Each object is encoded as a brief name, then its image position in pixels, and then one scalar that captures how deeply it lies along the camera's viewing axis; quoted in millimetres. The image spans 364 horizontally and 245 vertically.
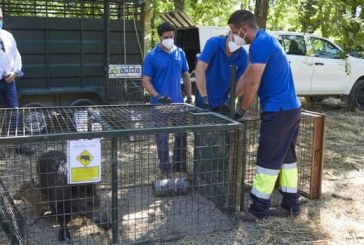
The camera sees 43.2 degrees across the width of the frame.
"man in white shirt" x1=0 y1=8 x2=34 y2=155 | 6105
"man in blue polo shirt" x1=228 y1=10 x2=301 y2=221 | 3828
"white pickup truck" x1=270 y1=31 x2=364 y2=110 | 10391
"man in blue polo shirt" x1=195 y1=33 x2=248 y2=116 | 4477
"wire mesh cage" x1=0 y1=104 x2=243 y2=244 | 3305
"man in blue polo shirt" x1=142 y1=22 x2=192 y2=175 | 5066
